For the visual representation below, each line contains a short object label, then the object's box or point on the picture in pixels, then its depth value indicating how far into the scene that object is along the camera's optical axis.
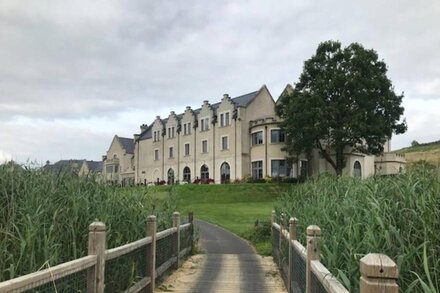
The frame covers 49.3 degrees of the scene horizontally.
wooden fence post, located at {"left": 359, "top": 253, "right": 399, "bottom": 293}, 2.18
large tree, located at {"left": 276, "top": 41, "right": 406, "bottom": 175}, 40.53
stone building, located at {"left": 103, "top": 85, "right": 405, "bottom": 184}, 45.75
